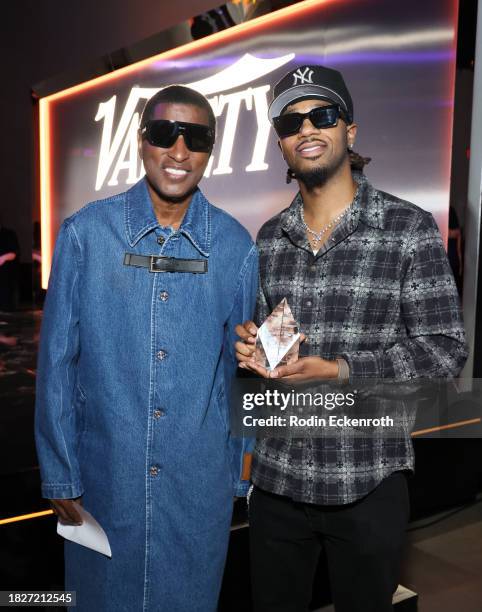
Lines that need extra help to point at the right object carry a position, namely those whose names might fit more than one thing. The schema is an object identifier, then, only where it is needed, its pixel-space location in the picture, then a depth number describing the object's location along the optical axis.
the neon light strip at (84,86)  4.19
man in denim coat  1.44
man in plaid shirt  1.50
